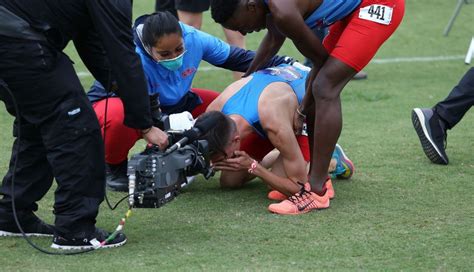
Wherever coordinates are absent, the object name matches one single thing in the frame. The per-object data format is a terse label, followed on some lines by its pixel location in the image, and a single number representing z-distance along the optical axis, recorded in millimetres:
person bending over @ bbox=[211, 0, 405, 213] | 10086
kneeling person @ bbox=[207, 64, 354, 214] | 10656
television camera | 8812
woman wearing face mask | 11336
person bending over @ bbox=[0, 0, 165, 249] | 8508
